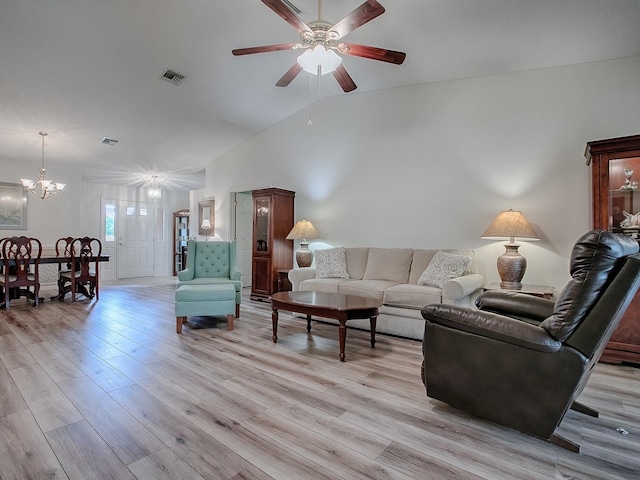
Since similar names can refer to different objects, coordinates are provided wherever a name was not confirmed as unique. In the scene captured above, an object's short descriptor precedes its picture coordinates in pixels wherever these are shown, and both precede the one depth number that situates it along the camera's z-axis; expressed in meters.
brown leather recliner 1.56
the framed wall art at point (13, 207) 6.19
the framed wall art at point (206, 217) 7.27
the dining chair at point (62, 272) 5.55
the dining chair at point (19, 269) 4.74
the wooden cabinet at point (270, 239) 5.42
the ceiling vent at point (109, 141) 5.68
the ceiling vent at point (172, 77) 4.17
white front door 8.57
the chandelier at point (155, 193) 7.41
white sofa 3.44
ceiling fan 2.14
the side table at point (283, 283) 5.40
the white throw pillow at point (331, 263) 4.57
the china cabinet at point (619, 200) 2.83
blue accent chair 4.48
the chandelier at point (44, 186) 5.61
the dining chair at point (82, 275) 5.41
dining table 5.16
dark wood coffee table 2.89
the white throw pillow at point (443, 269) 3.66
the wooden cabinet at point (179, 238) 9.45
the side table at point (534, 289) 3.13
